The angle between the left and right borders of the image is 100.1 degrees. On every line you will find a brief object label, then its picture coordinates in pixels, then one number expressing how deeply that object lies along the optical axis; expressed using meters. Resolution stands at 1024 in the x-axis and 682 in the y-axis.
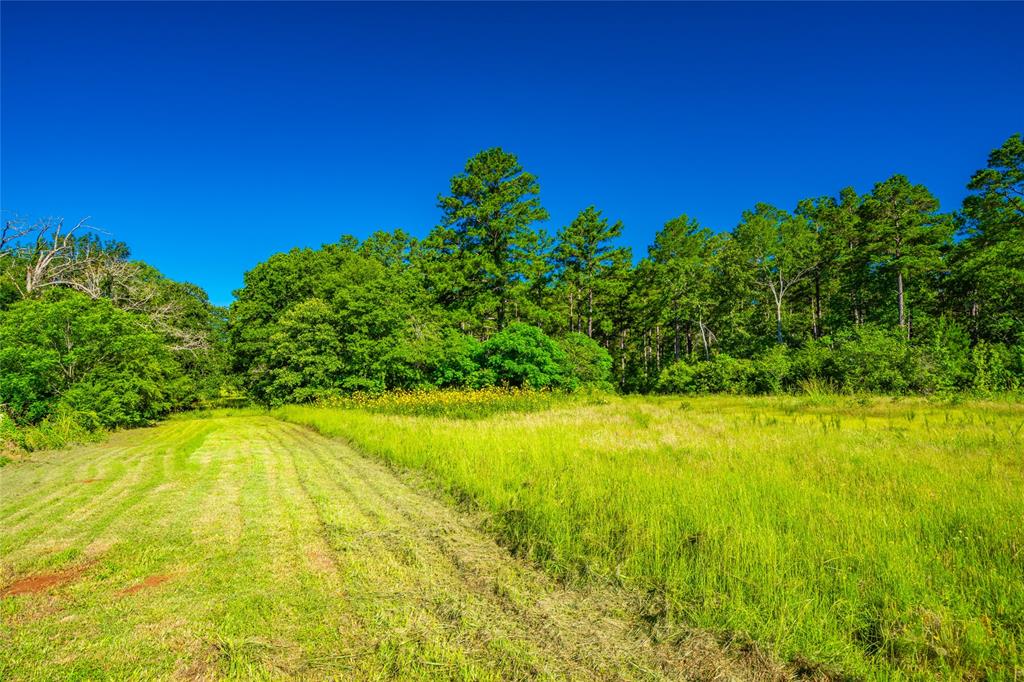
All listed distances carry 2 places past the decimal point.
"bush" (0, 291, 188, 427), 16.03
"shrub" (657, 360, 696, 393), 35.62
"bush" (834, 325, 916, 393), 23.30
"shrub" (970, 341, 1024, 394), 20.83
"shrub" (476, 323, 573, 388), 27.16
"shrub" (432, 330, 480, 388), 28.03
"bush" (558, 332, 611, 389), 31.52
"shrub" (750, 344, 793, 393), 30.81
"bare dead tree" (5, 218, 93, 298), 20.31
